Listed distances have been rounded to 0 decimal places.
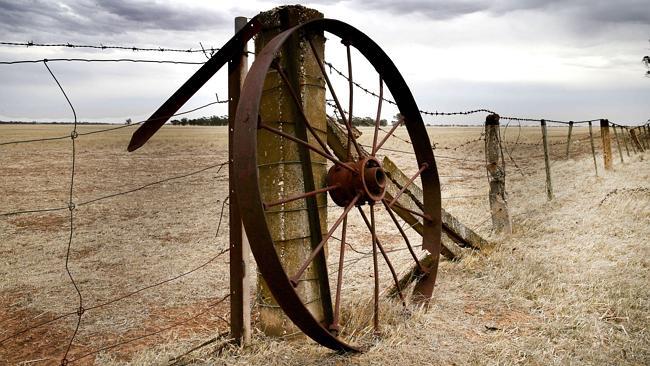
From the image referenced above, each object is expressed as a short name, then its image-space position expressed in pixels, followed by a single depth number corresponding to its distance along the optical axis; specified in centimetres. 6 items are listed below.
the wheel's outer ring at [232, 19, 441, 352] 250
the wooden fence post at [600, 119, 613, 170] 1295
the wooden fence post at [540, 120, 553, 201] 918
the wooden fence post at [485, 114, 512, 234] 646
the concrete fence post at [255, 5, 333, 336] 336
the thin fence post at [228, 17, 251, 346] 331
